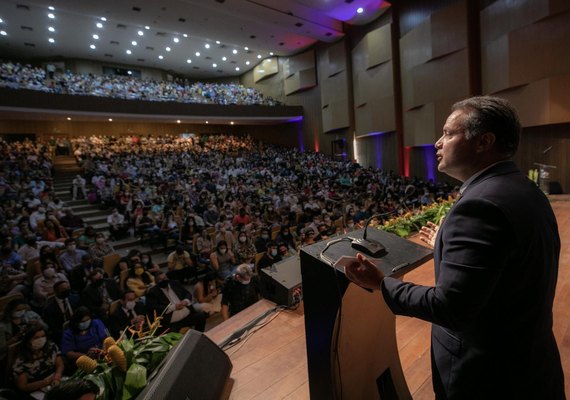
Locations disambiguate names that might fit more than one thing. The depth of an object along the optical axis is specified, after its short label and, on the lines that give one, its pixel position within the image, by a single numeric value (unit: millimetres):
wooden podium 999
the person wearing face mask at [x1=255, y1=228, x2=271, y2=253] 5286
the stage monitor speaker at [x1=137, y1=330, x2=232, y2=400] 1124
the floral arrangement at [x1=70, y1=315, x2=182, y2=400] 1190
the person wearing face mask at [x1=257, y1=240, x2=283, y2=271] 4434
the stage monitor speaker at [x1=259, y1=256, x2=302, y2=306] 2357
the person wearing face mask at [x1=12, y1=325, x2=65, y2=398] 2498
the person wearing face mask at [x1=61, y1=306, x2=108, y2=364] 2795
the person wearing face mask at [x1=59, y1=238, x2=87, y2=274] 4579
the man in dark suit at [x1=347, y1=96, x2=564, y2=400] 712
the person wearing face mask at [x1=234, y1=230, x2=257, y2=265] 5107
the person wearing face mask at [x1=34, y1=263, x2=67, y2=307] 3752
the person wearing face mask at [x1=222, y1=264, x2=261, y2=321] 3461
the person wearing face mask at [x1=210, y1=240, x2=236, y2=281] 4664
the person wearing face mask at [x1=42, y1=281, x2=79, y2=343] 3209
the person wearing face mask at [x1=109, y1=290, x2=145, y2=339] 3196
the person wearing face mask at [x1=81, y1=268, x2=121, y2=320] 3480
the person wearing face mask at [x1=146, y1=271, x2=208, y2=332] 3229
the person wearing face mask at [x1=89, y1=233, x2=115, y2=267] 5020
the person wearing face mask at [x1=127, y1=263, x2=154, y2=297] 3936
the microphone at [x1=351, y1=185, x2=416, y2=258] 1025
